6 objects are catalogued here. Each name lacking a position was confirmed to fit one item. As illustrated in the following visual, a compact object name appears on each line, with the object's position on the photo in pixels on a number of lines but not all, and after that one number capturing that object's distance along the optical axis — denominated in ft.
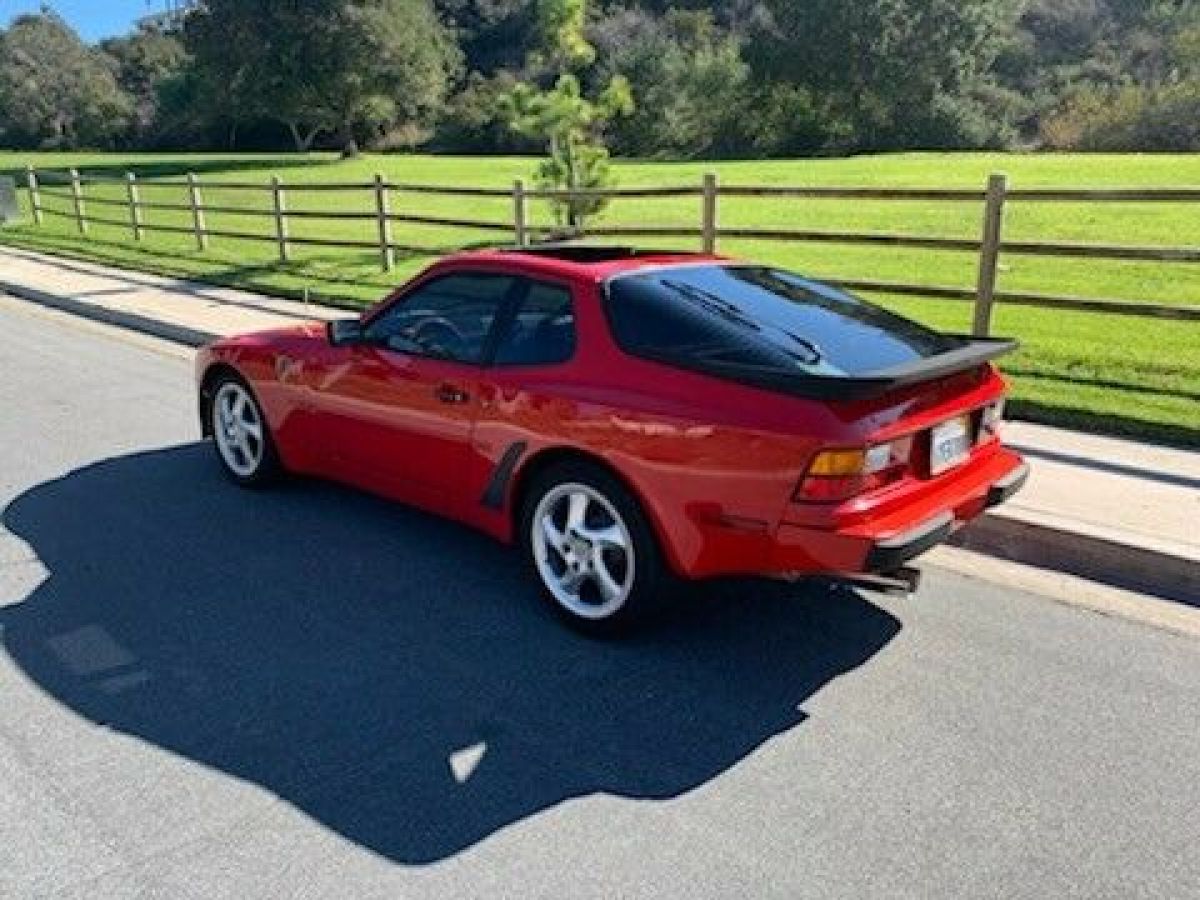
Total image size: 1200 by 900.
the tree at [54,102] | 238.07
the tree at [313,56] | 153.48
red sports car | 11.44
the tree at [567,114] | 45.83
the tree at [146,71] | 234.38
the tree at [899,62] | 146.51
